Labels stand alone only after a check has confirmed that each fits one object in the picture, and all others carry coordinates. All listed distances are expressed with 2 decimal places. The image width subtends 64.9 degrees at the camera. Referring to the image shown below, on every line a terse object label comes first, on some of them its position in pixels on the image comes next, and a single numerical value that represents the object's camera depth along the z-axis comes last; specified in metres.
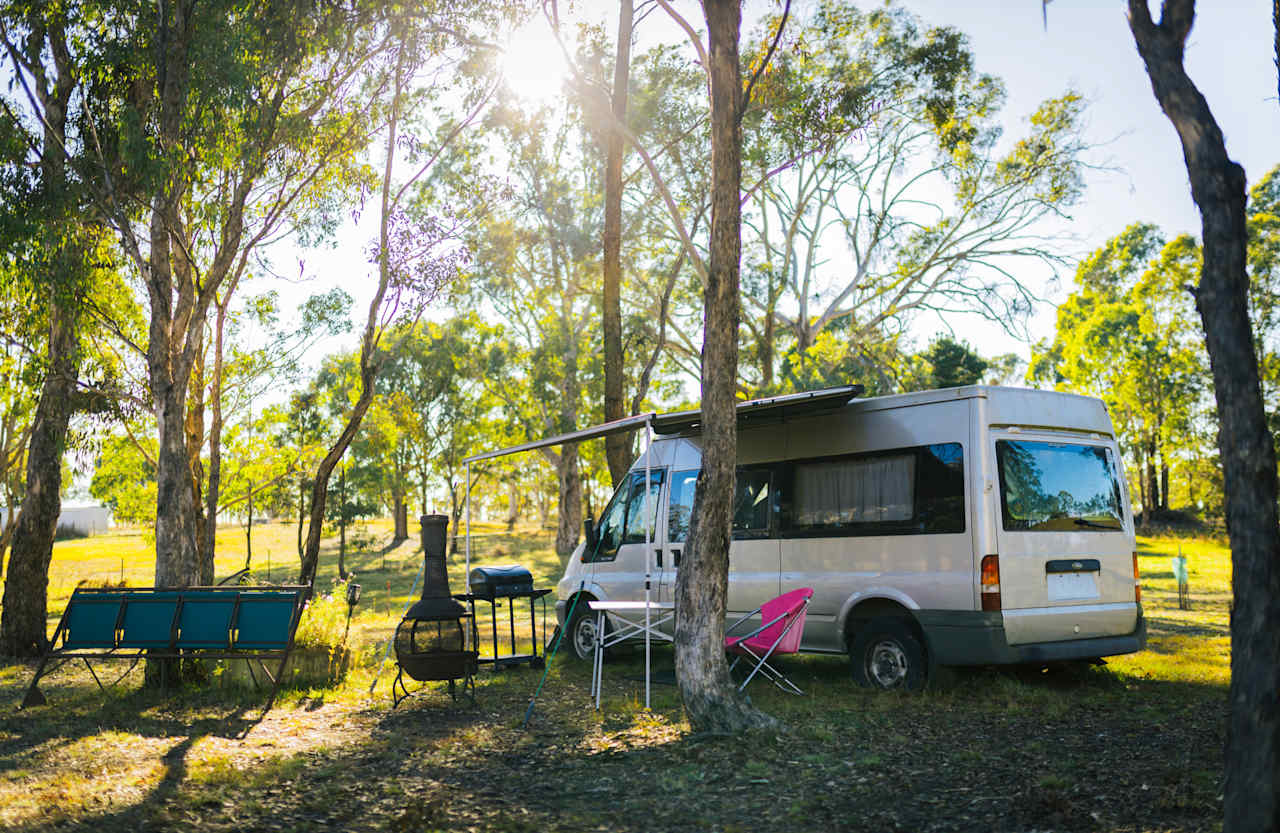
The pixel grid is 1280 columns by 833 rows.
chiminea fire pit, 7.49
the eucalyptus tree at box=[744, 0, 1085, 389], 17.62
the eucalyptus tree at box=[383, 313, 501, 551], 32.61
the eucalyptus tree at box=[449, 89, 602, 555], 21.36
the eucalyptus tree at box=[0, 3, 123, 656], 10.91
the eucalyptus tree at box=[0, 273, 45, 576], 13.43
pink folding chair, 7.45
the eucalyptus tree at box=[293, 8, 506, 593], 13.87
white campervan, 7.08
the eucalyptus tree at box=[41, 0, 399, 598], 9.49
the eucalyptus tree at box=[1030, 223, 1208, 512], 32.72
